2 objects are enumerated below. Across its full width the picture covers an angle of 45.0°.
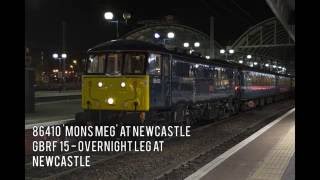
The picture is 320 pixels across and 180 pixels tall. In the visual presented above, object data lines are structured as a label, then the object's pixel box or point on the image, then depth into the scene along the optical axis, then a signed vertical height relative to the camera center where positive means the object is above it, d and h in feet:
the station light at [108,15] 51.89 +9.34
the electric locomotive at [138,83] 38.50 +0.14
